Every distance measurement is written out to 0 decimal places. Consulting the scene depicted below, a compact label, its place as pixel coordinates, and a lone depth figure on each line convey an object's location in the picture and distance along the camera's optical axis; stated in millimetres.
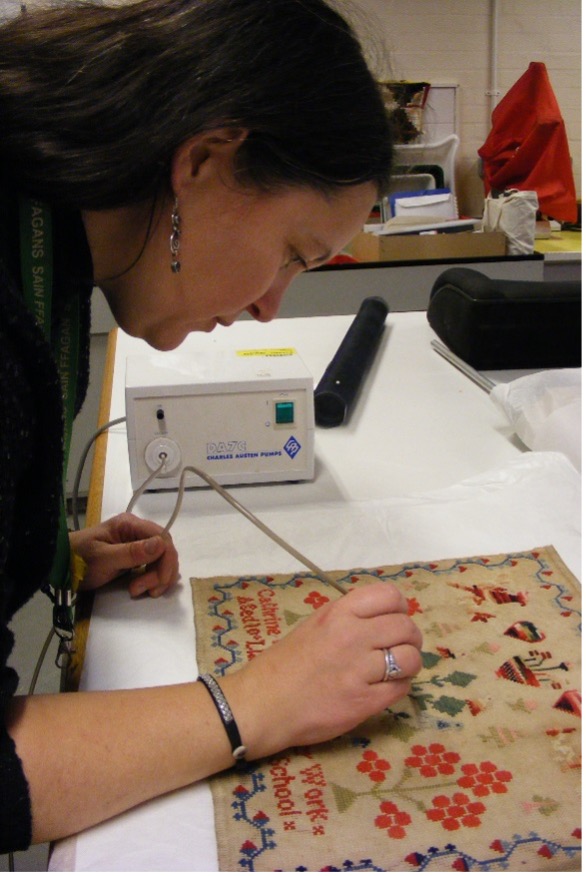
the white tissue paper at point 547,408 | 1076
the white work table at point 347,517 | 556
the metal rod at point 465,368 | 1374
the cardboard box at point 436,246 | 2725
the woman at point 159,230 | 562
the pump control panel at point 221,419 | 1008
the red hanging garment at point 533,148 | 3229
